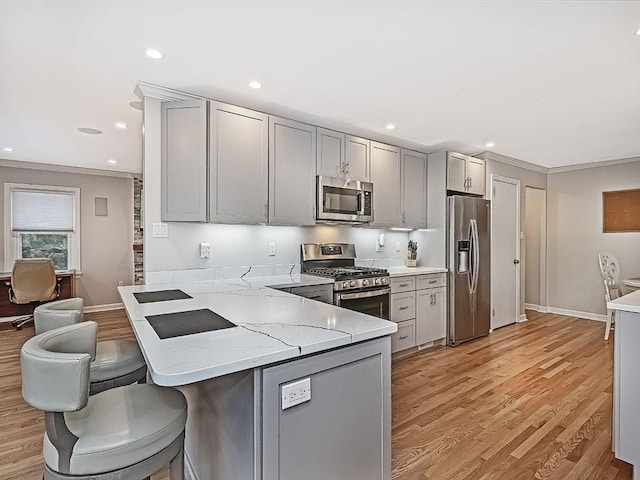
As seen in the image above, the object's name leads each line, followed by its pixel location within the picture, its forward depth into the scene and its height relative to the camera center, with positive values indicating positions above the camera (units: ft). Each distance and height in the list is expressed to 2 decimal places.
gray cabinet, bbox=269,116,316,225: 10.52 +2.02
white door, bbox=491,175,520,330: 16.15 -0.59
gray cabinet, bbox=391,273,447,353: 12.41 -2.57
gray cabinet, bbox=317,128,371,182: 11.71 +2.82
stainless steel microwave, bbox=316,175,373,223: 11.54 +1.29
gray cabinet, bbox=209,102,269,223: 9.39 +2.02
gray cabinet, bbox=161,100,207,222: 9.14 +2.04
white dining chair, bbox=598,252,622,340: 14.84 -1.53
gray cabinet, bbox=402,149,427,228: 14.10 +1.97
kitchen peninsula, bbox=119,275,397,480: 3.76 -1.79
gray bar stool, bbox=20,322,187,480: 3.44 -2.03
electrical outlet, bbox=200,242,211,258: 10.11 -0.32
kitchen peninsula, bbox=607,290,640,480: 6.31 -2.62
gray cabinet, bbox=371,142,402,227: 13.17 +2.02
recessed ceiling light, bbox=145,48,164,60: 7.26 +3.82
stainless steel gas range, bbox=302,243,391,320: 10.91 -1.20
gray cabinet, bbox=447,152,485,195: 14.34 +2.68
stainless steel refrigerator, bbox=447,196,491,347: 13.87 -1.17
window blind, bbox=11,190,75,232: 18.02 +1.42
